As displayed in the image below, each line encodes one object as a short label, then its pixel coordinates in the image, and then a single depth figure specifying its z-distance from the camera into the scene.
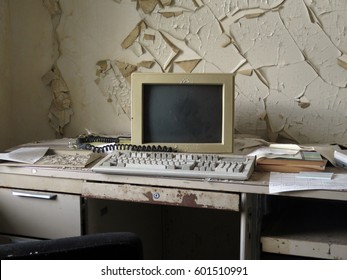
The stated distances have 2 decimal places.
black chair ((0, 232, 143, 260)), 0.83
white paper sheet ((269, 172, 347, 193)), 1.26
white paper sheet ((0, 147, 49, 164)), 1.57
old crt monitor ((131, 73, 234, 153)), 1.61
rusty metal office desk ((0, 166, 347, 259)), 1.32
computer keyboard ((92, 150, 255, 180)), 1.36
